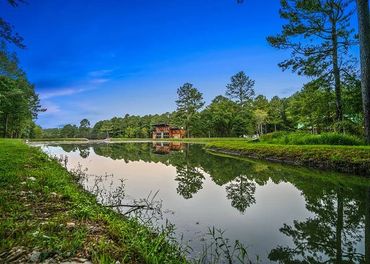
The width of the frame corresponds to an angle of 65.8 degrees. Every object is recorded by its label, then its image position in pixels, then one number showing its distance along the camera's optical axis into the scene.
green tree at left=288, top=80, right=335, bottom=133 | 17.23
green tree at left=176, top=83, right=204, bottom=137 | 69.54
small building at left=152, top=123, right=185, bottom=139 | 81.25
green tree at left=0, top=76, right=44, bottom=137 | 35.84
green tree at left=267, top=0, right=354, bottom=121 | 16.25
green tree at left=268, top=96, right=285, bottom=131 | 56.94
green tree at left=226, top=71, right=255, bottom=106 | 66.00
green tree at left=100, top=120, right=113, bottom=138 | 95.63
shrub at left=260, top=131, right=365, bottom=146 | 13.66
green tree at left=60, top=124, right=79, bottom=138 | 105.91
